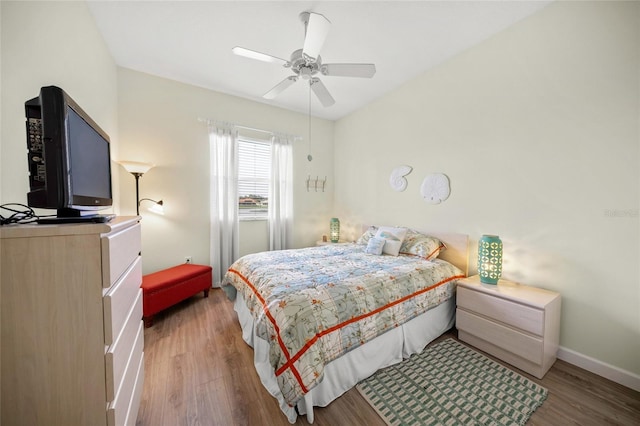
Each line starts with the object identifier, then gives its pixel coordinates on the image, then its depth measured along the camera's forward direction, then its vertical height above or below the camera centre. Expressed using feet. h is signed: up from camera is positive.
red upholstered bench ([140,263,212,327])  7.66 -3.24
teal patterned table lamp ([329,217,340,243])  13.75 -1.63
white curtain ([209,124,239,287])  11.10 +0.10
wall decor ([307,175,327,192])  14.23 +1.17
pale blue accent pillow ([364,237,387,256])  9.21 -1.77
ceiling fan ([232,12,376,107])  5.59 +4.08
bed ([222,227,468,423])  4.55 -2.71
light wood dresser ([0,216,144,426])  2.46 -1.47
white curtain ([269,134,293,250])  12.73 +0.40
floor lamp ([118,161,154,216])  8.23 +1.15
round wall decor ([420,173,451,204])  9.12 +0.65
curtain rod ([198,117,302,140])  10.85 +3.80
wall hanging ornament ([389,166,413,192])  10.62 +1.23
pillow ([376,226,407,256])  9.13 -1.45
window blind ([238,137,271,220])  12.09 +1.24
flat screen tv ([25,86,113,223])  2.70 +0.54
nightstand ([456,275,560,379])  5.63 -3.16
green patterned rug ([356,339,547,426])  4.63 -4.32
